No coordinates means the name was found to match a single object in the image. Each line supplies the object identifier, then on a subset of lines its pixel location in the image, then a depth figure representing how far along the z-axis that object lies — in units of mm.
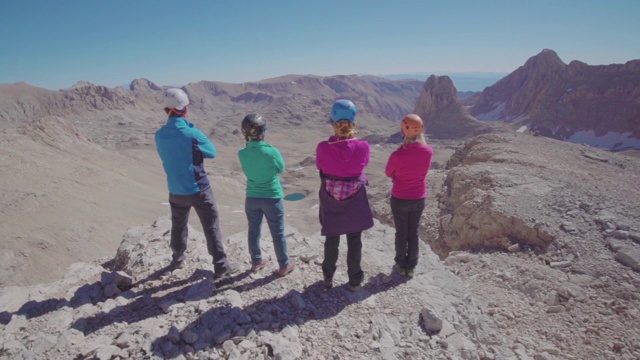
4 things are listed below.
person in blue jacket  4562
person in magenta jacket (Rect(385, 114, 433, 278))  4918
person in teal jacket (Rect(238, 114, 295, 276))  4617
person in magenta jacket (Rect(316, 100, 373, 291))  4332
